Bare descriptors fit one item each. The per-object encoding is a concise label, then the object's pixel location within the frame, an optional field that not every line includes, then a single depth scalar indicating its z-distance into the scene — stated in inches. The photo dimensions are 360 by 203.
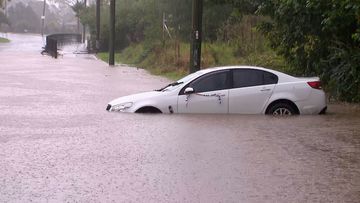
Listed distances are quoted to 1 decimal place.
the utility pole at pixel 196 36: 806.5
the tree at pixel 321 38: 651.5
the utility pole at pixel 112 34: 1499.8
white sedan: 557.9
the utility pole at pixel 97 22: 2100.6
